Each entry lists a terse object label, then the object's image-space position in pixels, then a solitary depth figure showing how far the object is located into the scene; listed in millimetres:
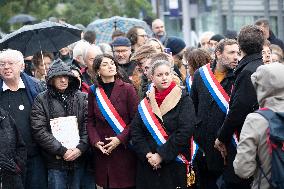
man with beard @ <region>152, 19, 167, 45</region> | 22393
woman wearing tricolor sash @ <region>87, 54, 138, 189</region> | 13098
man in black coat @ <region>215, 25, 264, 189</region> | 11643
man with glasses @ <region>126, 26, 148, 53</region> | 18664
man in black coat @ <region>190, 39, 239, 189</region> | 12758
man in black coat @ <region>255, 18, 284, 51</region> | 19096
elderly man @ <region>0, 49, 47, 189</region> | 13098
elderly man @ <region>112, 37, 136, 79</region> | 16094
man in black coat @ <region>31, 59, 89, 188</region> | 13066
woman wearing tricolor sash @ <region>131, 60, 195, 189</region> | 12354
